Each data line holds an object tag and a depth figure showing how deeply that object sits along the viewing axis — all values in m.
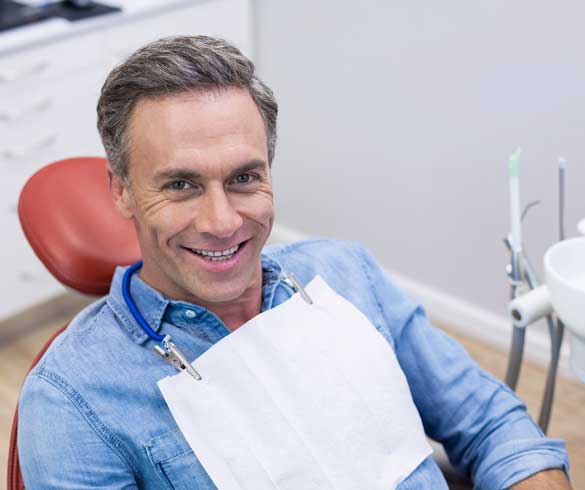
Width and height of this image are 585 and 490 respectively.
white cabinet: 2.24
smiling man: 1.09
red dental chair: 1.30
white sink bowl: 1.18
